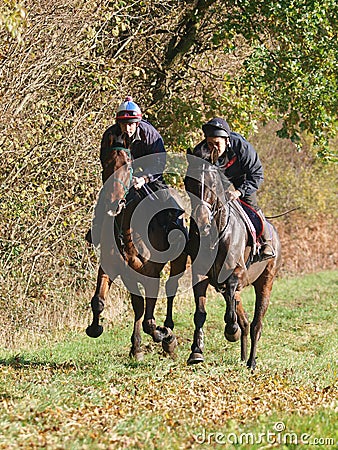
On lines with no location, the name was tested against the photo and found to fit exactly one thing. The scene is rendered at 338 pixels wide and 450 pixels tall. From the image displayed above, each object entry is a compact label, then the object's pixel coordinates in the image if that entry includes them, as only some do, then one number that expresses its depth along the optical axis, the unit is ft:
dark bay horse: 57.26
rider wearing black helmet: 60.20
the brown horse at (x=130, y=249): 55.98
